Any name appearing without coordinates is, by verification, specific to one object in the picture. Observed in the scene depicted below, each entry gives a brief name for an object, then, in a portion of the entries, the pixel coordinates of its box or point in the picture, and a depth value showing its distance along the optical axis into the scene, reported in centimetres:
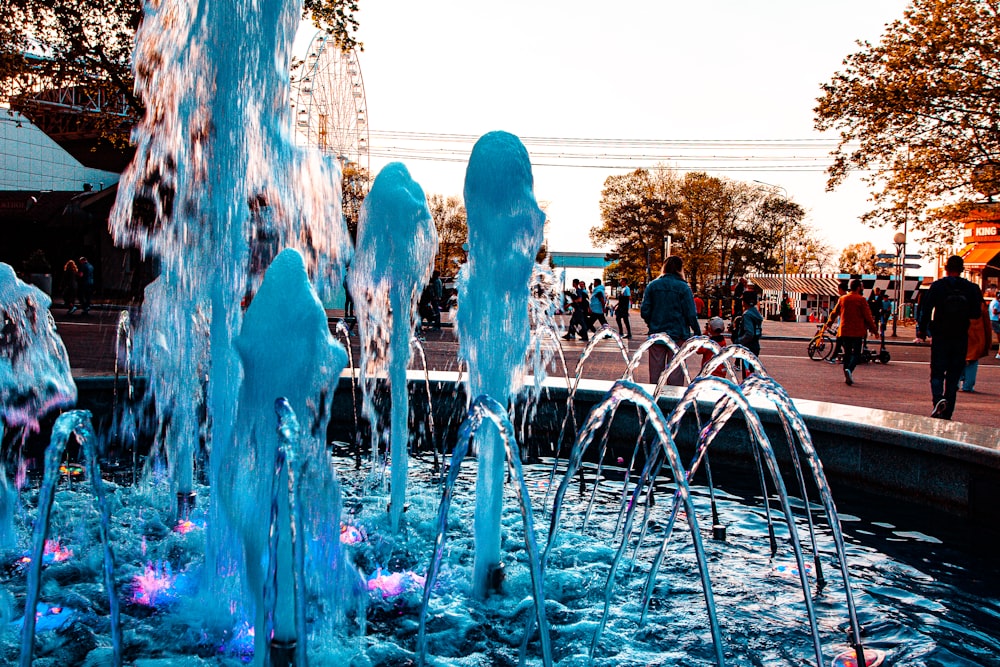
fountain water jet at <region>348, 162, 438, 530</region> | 554
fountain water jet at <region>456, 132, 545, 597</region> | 404
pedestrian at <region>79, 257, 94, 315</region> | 2539
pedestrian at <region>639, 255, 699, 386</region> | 900
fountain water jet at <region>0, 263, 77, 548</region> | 668
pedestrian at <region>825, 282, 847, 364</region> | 1710
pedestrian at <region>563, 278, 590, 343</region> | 2252
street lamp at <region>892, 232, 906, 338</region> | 2850
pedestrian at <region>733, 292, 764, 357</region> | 1102
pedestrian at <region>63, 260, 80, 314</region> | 2458
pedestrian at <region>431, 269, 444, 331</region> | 2544
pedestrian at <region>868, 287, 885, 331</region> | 2677
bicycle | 1894
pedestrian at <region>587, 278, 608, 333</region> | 2220
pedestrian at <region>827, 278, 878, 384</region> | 1409
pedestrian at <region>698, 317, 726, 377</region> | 953
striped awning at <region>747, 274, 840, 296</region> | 6569
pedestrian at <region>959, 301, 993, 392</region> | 1124
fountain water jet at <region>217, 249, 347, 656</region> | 304
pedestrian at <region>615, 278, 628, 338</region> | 2278
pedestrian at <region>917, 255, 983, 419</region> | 912
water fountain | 314
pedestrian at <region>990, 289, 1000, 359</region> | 2212
